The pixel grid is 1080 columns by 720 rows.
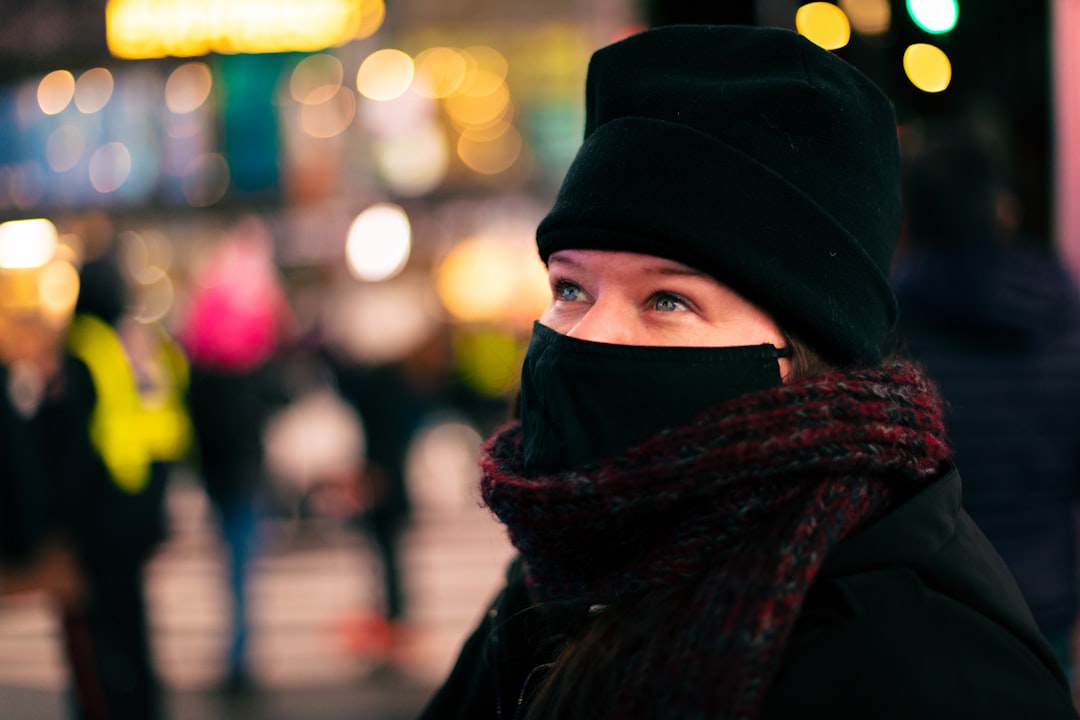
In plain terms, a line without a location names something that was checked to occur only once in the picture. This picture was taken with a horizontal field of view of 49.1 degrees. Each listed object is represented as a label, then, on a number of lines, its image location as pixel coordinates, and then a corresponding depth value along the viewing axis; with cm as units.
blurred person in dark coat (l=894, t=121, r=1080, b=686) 285
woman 126
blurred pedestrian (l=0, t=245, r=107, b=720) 459
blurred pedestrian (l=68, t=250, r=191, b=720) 477
